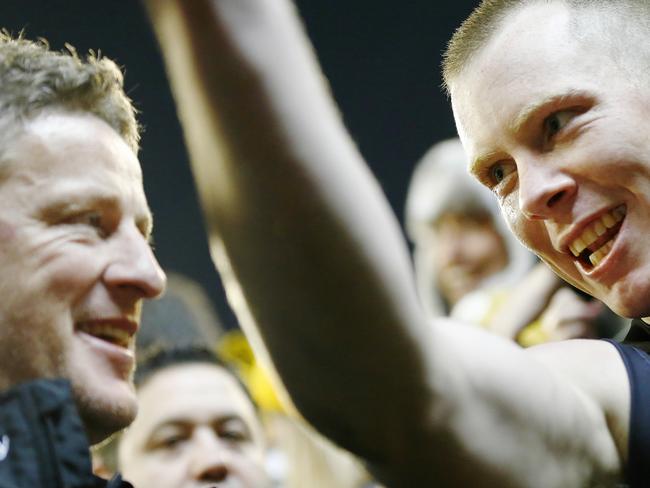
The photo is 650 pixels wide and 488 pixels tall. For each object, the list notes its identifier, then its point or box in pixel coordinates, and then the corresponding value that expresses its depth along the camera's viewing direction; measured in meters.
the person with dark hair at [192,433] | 1.79
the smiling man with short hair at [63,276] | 1.42
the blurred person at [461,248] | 2.12
